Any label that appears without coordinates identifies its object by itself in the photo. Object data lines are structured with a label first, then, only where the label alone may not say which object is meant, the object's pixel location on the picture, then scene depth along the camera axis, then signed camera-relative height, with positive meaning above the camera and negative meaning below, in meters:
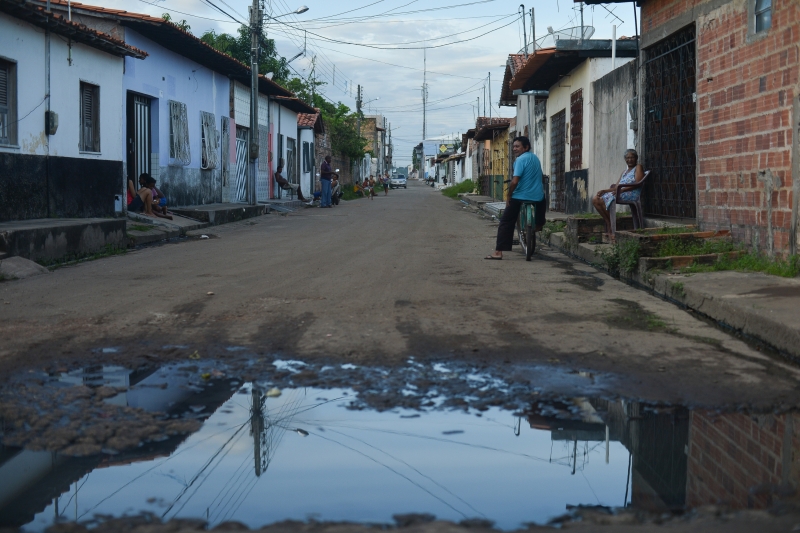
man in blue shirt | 10.56 +0.23
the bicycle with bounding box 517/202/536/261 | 10.60 -0.20
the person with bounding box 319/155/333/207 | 26.75 +1.05
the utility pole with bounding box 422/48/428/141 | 116.25 +16.07
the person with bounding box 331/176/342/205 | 30.02 +0.74
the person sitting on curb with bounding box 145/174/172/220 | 16.61 +0.16
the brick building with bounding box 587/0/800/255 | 7.97 +1.14
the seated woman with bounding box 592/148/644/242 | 11.11 +0.26
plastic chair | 11.09 +0.02
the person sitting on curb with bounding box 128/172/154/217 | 16.39 +0.18
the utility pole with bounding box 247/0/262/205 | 23.22 +3.96
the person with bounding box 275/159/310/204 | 29.57 +1.04
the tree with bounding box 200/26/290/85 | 38.88 +7.76
